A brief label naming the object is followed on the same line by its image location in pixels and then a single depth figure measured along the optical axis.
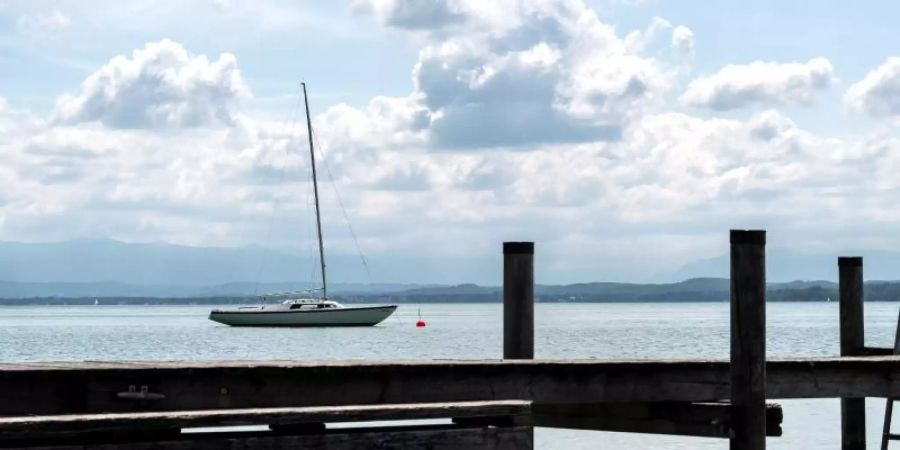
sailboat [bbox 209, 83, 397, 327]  103.31
